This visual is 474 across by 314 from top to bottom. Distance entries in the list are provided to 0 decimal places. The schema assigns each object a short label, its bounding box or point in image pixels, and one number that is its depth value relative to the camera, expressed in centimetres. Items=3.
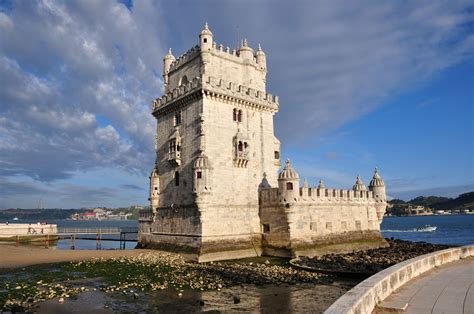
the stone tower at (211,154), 3183
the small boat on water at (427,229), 10769
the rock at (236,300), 1811
